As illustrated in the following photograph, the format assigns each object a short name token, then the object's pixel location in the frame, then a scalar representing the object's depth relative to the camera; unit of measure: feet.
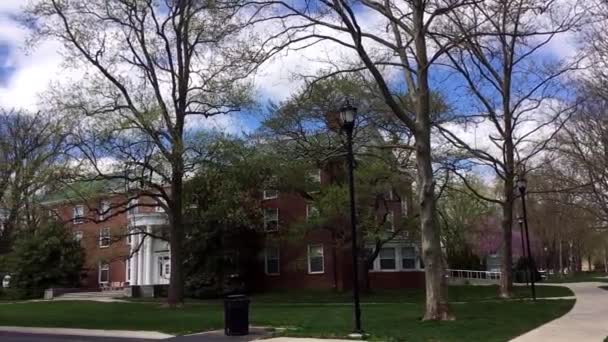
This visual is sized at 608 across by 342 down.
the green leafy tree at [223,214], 101.86
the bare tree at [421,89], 61.44
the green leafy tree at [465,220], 157.42
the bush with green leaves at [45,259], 156.46
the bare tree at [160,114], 93.66
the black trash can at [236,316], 55.83
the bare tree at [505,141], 101.19
